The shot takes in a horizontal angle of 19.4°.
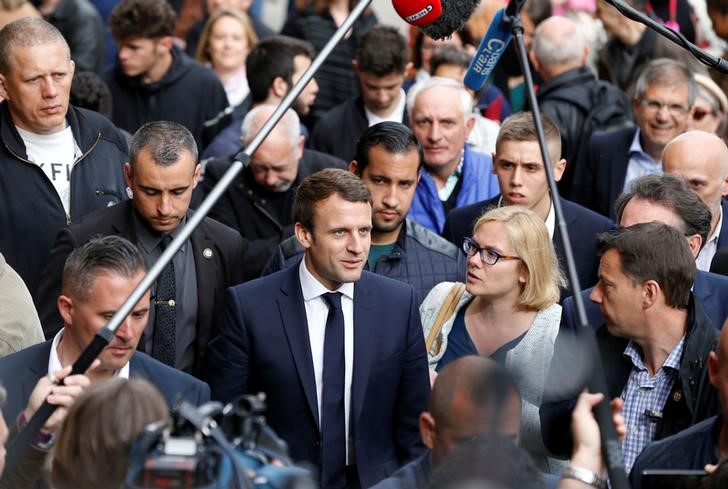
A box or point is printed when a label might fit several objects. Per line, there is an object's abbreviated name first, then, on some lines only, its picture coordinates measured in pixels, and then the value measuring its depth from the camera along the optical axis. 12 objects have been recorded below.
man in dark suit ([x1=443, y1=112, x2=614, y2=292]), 10.45
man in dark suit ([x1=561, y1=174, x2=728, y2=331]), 9.57
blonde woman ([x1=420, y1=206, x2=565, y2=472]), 9.09
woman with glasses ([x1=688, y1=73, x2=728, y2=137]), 13.45
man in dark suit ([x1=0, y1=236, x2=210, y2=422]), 7.65
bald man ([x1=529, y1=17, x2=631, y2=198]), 13.92
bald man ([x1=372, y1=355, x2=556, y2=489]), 5.71
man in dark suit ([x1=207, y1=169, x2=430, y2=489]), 8.50
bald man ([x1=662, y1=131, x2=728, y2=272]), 10.72
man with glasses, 12.62
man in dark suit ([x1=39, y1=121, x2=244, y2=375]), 9.32
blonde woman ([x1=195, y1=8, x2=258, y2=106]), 15.74
